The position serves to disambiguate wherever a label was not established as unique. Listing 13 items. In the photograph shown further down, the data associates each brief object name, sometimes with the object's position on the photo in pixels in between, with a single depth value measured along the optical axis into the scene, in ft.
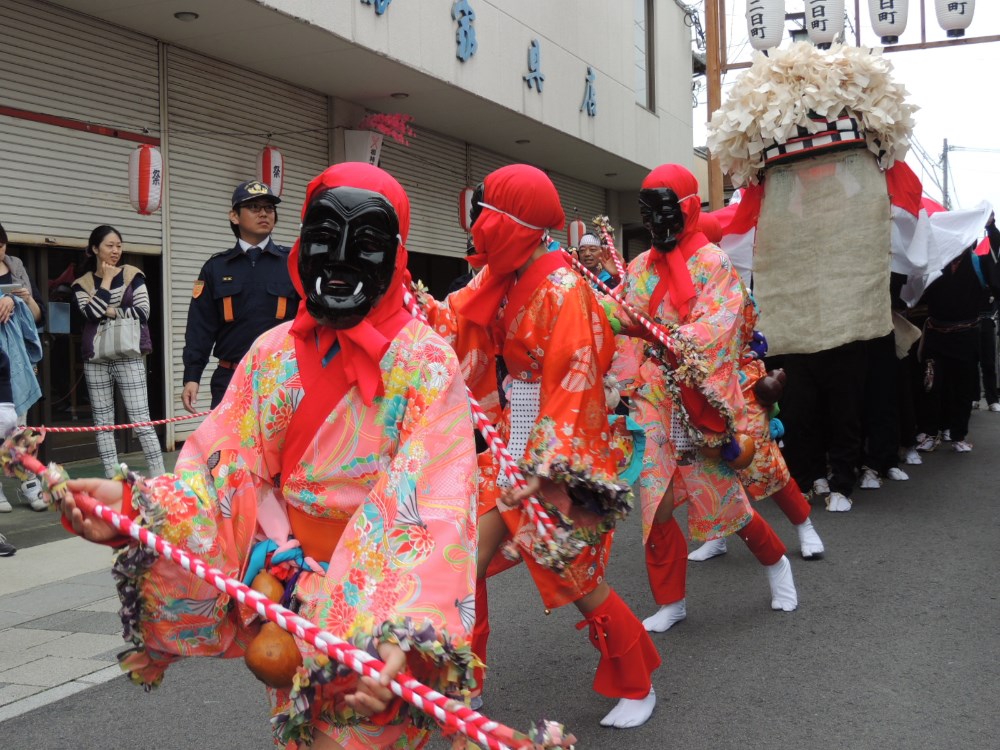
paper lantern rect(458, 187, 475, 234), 43.08
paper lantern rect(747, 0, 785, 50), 45.06
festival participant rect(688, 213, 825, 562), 16.76
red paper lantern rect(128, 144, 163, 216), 27.71
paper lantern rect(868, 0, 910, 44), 45.03
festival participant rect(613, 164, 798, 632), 14.19
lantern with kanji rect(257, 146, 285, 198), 32.37
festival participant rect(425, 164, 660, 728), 10.16
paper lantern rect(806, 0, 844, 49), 44.37
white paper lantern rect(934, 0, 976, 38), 44.65
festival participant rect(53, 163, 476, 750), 6.77
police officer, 17.42
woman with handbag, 22.98
